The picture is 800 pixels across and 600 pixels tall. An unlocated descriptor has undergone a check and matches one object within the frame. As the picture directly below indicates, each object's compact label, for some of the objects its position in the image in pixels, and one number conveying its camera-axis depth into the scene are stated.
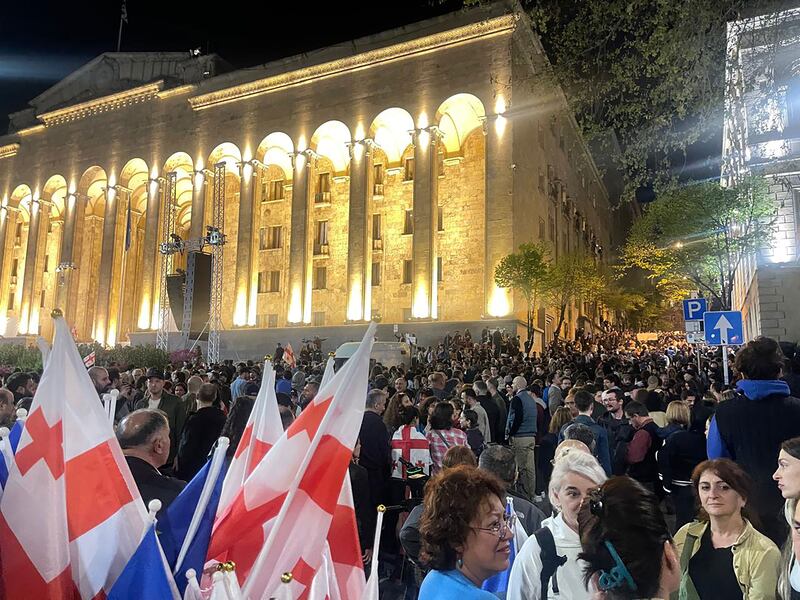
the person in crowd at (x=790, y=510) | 2.56
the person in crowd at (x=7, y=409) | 5.15
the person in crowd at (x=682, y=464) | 6.14
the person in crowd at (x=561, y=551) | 2.71
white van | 24.19
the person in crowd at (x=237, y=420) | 4.64
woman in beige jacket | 3.01
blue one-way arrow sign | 11.41
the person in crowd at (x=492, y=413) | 9.44
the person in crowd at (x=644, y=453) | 6.88
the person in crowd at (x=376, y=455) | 6.23
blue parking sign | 12.66
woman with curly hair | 2.19
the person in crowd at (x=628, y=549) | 1.82
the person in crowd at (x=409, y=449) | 6.43
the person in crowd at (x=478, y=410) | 8.66
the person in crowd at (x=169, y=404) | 7.89
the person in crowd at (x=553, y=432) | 7.01
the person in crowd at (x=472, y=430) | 7.63
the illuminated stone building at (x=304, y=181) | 31.80
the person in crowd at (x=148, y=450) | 3.14
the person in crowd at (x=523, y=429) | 8.92
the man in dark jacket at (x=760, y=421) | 3.98
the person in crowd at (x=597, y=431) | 6.37
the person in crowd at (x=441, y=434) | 6.27
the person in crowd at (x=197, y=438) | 5.73
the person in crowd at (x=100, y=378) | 9.69
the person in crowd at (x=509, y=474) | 3.83
